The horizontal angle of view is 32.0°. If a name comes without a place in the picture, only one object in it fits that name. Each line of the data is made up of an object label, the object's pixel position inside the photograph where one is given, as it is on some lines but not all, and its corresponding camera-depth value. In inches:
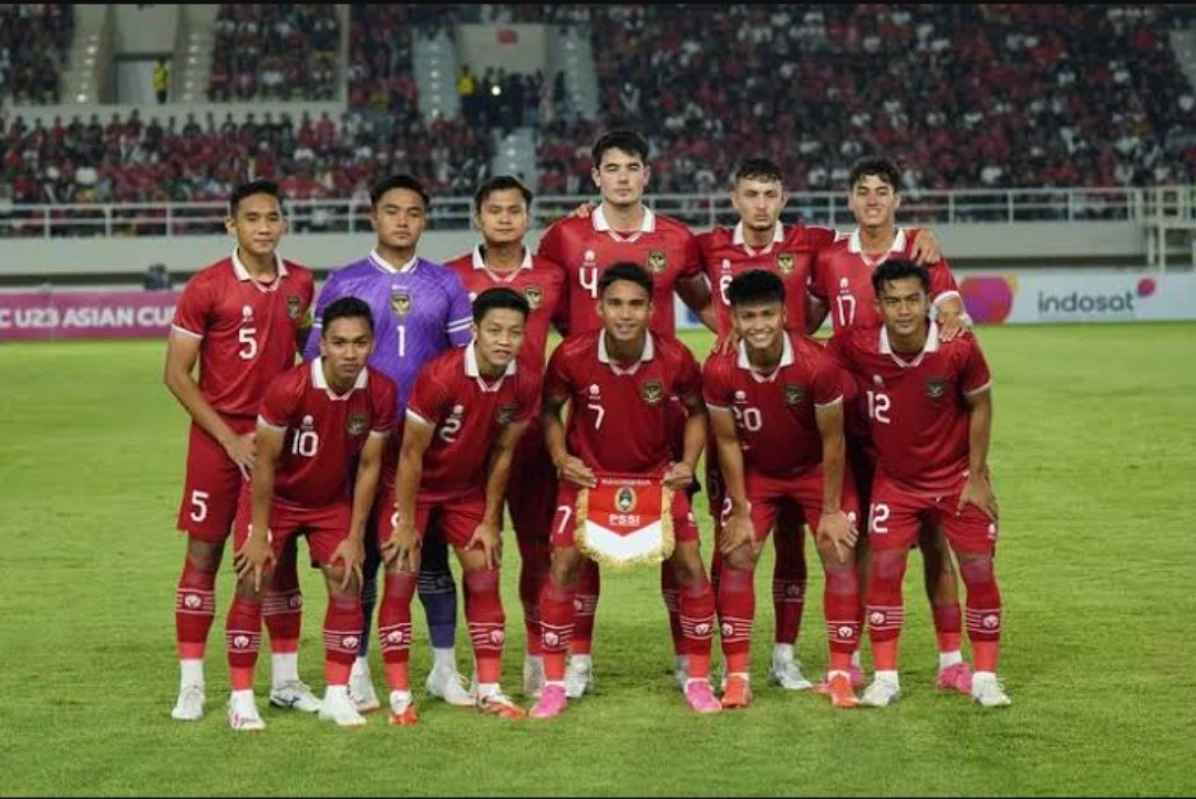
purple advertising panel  1565.0
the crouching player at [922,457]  351.9
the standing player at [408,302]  361.1
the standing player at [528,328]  368.8
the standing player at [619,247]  374.9
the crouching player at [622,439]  350.0
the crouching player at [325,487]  336.5
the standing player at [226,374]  351.9
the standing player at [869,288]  368.2
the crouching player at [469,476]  342.3
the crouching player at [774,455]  349.7
